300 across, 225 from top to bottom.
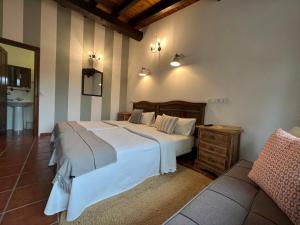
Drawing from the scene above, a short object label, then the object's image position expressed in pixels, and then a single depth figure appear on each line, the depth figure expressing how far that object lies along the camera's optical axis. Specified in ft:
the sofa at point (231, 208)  2.82
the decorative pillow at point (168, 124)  9.39
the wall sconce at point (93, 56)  14.40
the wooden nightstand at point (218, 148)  7.06
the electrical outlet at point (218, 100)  8.72
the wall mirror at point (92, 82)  14.34
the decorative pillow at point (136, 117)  12.79
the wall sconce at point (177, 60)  10.89
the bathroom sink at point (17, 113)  13.92
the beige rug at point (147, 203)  4.57
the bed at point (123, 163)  4.57
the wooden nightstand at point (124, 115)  15.35
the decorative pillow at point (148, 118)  12.41
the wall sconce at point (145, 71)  14.15
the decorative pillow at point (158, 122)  10.32
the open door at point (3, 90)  12.23
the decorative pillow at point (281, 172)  2.77
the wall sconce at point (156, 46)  13.19
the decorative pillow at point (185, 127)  9.23
